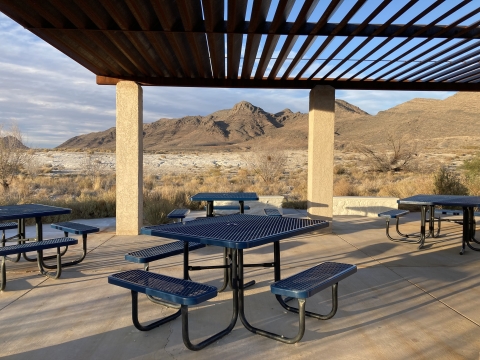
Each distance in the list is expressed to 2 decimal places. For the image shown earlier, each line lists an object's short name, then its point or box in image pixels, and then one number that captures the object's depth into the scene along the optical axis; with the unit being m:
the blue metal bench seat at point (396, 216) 7.92
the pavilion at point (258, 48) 5.24
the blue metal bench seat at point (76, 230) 6.19
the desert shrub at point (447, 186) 13.06
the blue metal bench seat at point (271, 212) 8.02
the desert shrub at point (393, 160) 27.97
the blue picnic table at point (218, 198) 7.86
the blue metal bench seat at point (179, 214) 7.40
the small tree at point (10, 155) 18.44
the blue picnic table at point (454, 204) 7.27
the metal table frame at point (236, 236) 3.75
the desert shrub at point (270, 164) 24.61
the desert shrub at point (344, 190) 15.06
